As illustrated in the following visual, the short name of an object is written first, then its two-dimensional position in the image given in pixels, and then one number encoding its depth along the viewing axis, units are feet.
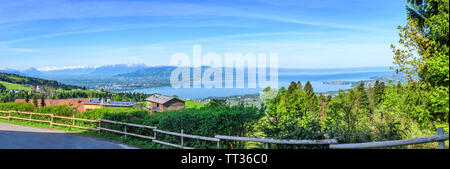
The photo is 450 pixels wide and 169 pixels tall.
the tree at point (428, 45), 34.01
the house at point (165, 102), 154.53
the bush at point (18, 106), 72.17
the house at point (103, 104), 139.03
